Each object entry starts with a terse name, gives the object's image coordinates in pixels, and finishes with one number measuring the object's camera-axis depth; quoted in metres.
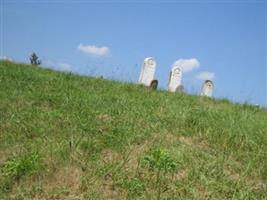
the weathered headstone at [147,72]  13.30
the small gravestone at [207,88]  14.41
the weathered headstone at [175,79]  13.89
